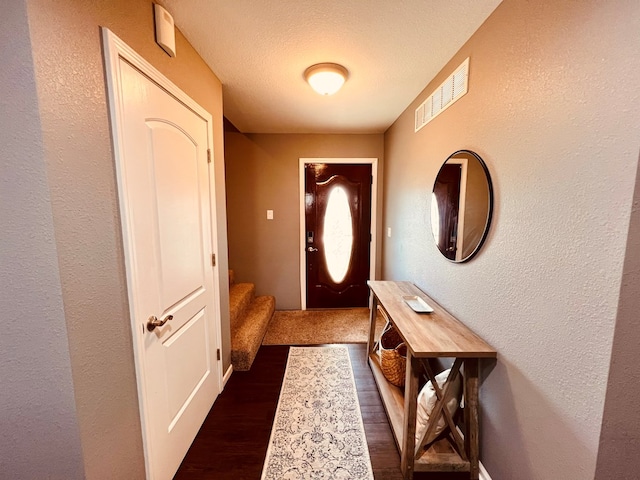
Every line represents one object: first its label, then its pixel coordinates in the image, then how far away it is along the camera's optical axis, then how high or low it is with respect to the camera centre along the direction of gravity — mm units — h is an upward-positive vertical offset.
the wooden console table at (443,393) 1261 -906
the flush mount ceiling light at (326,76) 1727 +951
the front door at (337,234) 3416 -247
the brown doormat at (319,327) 2818 -1331
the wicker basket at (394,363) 1966 -1140
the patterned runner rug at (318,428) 1405 -1362
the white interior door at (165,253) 1062 -190
